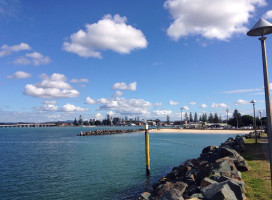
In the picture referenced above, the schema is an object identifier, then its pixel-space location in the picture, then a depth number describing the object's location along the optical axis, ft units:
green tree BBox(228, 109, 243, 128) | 484.79
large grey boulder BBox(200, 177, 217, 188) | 38.99
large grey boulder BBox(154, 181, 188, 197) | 46.89
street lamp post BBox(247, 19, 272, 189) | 24.43
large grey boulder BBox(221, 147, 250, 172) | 52.65
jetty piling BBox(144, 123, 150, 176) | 86.43
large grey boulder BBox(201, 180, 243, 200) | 31.51
